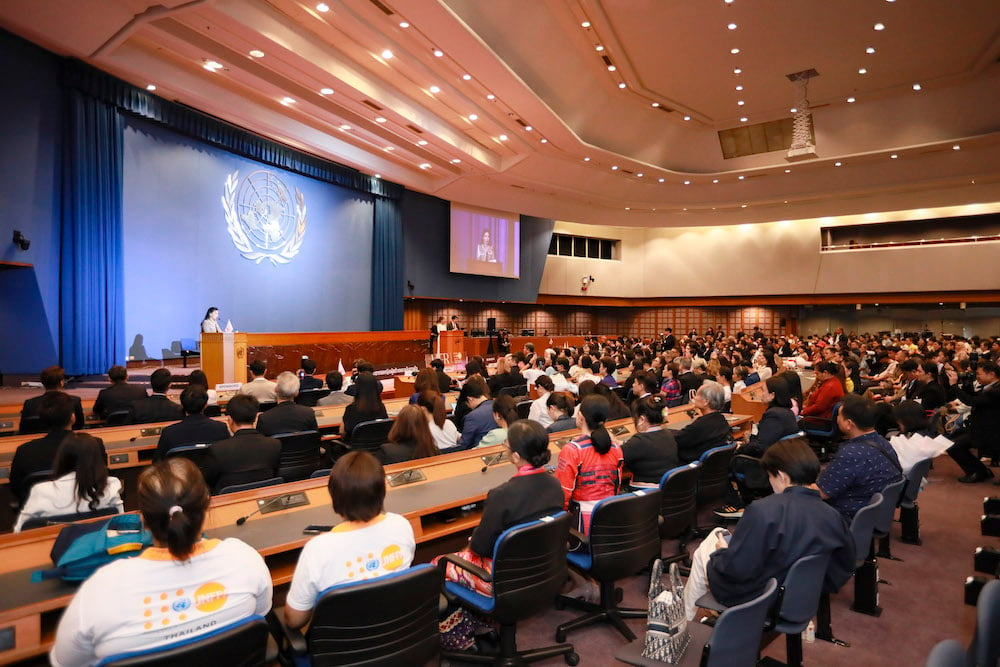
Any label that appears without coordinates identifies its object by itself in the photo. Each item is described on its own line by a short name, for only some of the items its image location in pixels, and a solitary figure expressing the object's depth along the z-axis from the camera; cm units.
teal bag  195
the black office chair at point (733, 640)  188
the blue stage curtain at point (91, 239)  880
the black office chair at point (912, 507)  412
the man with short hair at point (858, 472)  331
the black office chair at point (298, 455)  434
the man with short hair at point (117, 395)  535
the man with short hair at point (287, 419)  446
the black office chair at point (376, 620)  176
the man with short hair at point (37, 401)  459
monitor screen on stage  1888
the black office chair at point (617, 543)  286
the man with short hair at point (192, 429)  388
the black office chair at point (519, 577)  242
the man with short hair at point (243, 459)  338
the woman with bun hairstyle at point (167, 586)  149
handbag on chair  205
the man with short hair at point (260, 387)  600
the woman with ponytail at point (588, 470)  328
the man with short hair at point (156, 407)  500
